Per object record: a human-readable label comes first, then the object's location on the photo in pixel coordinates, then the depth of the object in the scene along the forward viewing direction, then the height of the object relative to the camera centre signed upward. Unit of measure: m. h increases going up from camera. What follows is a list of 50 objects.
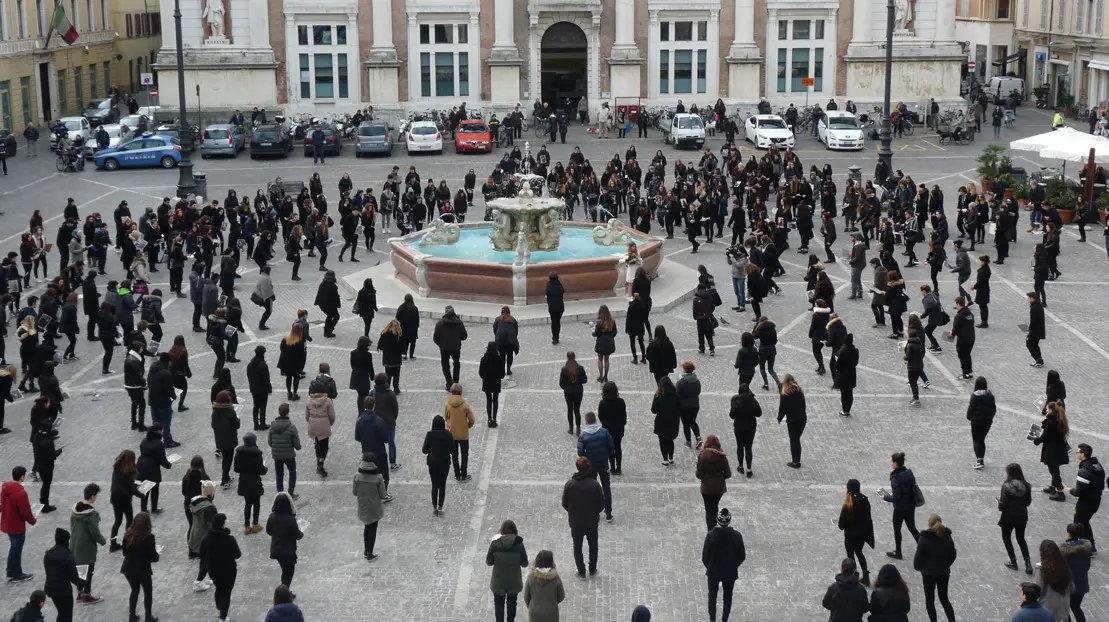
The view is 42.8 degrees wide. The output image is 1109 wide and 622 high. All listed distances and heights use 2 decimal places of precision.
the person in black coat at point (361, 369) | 19.08 -4.13
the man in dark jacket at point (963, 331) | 20.58 -3.99
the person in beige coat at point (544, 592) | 12.10 -4.53
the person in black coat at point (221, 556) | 13.15 -4.54
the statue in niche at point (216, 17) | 56.66 +1.74
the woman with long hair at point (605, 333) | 20.56 -3.98
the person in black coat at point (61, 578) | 12.88 -4.64
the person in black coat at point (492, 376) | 18.80 -4.21
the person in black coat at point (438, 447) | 15.77 -4.28
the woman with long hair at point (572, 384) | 18.39 -4.20
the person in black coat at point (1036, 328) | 21.38 -4.17
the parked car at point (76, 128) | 52.19 -2.42
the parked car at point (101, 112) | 58.08 -2.12
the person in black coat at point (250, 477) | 15.21 -4.47
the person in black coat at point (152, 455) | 15.62 -4.30
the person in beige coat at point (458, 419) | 16.80 -4.23
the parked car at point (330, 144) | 50.97 -3.00
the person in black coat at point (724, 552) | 12.90 -4.47
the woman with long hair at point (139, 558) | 13.09 -4.58
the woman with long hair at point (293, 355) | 20.00 -4.15
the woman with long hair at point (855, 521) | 13.70 -4.48
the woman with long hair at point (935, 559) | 12.89 -4.58
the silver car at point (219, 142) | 49.94 -2.82
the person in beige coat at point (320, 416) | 17.14 -4.26
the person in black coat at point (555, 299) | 23.47 -3.96
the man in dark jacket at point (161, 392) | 18.05 -4.16
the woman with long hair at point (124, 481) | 14.83 -4.34
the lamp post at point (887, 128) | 41.38 -2.16
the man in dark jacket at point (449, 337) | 20.78 -4.05
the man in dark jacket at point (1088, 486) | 14.60 -4.42
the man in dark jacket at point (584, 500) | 14.05 -4.34
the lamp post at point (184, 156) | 39.94 -2.65
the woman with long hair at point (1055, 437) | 16.09 -4.32
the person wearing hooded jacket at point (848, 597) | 11.80 -4.47
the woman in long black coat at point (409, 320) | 21.88 -4.01
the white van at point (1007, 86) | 66.94 -1.55
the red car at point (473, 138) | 50.78 -2.81
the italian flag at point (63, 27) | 59.34 +1.51
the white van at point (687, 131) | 50.97 -2.67
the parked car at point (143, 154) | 47.25 -3.05
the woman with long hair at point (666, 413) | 17.16 -4.29
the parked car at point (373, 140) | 50.31 -2.82
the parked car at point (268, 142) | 49.56 -2.83
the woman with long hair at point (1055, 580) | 12.05 -4.45
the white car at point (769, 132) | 50.53 -2.73
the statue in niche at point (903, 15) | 57.92 +1.59
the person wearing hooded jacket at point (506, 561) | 12.68 -4.47
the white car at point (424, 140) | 50.78 -2.87
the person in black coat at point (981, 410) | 16.73 -4.18
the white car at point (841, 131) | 50.44 -2.72
